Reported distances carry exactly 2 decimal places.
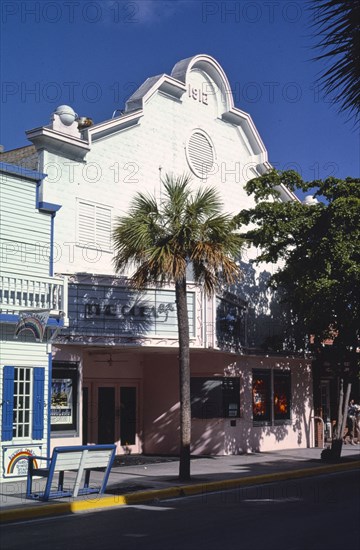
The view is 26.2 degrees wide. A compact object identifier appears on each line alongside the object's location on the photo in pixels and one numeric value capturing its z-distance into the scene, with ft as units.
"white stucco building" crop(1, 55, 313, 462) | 69.26
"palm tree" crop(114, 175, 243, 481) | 57.00
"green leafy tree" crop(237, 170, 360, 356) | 70.13
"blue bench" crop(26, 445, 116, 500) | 46.42
